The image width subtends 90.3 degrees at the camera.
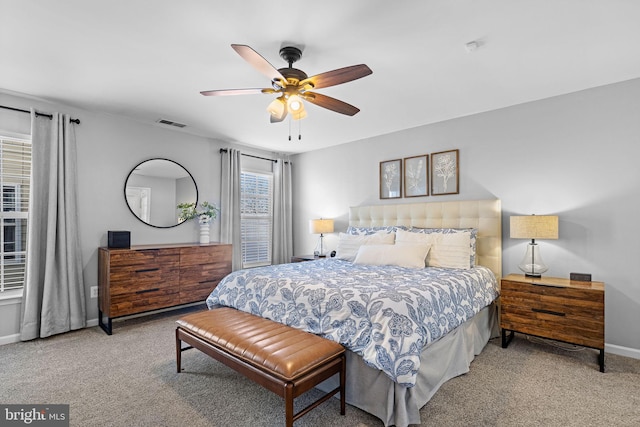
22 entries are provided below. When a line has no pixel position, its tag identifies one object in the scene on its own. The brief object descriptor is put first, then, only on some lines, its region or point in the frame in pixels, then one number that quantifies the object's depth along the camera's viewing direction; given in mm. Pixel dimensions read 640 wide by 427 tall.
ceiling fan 2115
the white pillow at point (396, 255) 3356
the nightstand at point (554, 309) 2648
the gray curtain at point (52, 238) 3299
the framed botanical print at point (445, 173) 4012
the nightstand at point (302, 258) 5029
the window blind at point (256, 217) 5391
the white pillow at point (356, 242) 3910
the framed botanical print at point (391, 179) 4535
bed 1925
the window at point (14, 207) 3301
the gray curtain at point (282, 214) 5684
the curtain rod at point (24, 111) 3254
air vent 4125
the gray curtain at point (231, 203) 4941
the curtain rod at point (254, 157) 4984
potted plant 4539
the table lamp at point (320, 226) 5062
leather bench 1763
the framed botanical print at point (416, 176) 4277
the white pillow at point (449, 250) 3328
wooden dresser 3479
